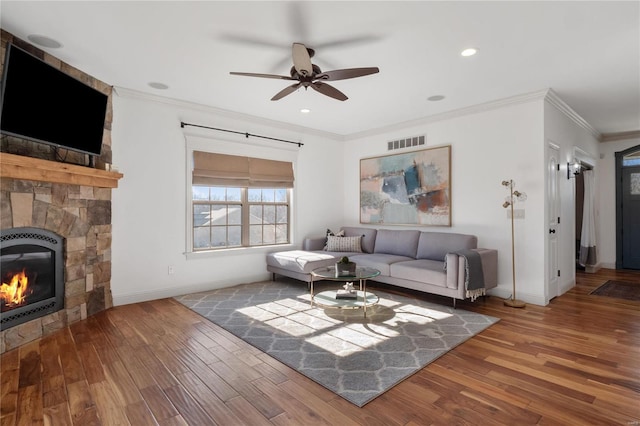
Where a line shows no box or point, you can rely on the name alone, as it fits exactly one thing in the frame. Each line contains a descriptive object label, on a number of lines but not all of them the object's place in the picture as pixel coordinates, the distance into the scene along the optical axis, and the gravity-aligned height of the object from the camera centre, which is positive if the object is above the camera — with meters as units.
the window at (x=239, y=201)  4.93 +0.24
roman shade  4.86 +0.71
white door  4.33 +0.00
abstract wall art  5.16 +0.48
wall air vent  5.44 +1.26
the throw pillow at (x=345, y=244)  5.70 -0.48
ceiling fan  2.76 +1.28
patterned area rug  2.47 -1.14
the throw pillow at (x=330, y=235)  5.91 -0.34
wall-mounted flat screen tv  2.70 +1.02
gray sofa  4.04 -0.62
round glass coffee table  3.73 -0.97
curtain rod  4.63 +1.31
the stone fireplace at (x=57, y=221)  2.89 -0.05
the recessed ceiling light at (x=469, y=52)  3.06 +1.54
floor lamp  4.23 +0.15
